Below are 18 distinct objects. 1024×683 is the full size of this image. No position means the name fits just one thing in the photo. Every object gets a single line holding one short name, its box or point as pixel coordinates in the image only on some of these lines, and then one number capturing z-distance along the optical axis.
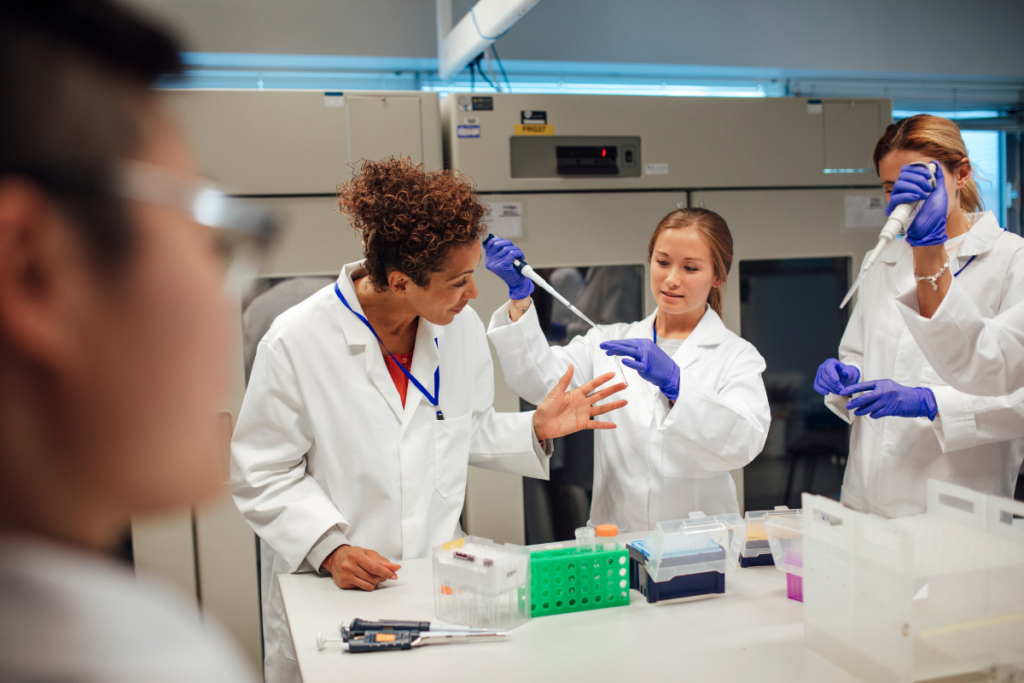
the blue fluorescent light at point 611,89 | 3.08
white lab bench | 0.96
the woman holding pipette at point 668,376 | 1.66
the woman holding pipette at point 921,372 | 1.54
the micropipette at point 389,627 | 1.06
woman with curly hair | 1.39
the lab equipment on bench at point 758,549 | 1.35
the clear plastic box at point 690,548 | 1.19
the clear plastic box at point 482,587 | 1.09
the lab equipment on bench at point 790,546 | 1.19
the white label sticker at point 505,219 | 2.21
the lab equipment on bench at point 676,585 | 1.20
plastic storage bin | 0.87
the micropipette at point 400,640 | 1.03
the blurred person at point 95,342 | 0.29
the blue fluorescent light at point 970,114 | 3.65
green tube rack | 1.16
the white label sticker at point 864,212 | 2.51
